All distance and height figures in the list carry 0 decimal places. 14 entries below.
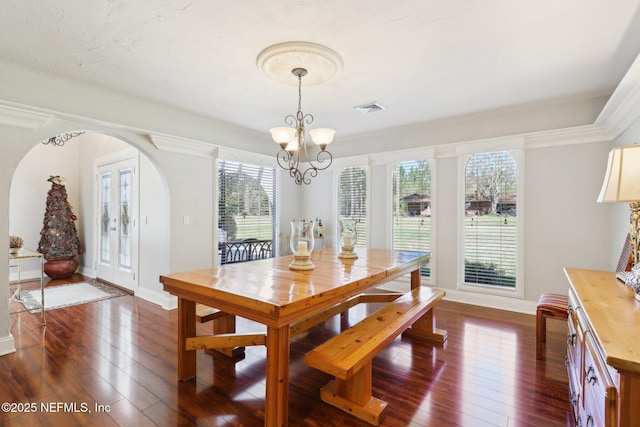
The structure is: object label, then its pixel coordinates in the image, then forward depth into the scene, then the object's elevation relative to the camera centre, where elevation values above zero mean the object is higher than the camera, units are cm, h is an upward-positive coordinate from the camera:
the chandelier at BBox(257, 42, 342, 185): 239 +125
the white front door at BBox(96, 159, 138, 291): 477 -20
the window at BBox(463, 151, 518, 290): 394 -10
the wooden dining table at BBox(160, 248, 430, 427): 163 -48
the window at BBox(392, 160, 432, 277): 459 +9
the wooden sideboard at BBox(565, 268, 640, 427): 99 -56
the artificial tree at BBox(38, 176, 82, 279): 554 -43
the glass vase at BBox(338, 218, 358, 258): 303 -25
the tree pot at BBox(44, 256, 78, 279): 552 -100
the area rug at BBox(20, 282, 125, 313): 414 -124
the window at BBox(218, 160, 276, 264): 475 +1
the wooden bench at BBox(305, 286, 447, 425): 170 -83
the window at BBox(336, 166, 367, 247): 521 +28
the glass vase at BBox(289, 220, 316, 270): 230 -24
